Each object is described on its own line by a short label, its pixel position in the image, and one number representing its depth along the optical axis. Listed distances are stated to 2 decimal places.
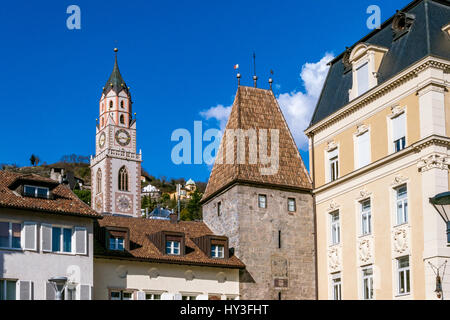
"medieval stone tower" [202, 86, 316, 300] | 44.62
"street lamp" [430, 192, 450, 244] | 32.22
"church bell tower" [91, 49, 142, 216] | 124.81
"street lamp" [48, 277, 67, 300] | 31.25
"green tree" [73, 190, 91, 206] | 171.59
